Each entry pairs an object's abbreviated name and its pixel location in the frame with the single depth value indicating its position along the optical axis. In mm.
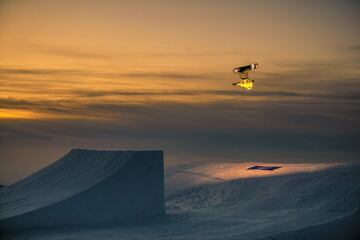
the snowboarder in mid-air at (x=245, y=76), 33281
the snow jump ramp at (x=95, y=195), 33969
